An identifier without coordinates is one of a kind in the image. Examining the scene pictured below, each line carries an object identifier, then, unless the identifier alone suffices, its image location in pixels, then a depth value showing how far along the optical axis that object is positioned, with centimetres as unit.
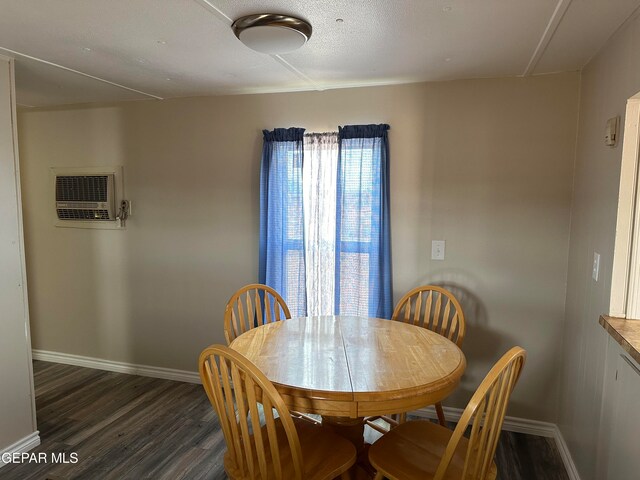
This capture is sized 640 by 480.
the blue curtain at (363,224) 272
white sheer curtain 284
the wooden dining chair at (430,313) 236
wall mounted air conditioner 332
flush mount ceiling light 171
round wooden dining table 152
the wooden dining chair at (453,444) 134
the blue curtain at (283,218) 288
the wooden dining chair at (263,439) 139
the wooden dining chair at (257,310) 235
